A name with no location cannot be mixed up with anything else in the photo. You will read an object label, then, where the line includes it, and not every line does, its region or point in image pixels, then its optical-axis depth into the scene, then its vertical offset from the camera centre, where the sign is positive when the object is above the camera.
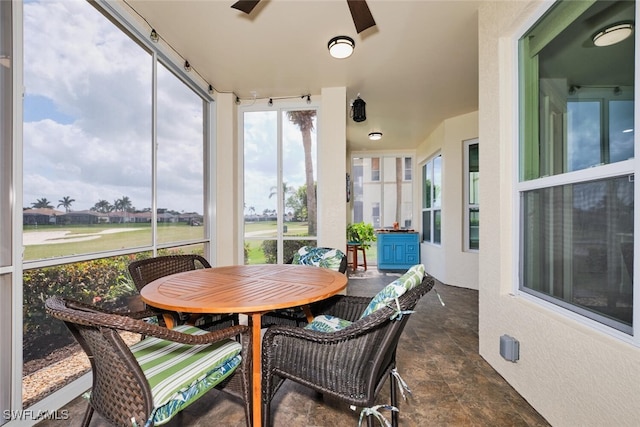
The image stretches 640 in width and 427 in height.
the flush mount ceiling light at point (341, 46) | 2.49 +1.50
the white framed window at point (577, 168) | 1.22 +0.22
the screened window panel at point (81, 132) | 1.62 +0.57
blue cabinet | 5.99 -0.80
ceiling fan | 1.79 +1.35
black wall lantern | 3.41 +1.27
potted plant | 5.95 -0.47
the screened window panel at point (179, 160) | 2.72 +0.58
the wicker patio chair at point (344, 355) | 1.11 -0.62
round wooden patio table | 1.25 -0.41
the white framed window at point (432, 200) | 5.29 +0.25
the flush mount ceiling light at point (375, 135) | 5.14 +1.44
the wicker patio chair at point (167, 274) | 1.78 -0.45
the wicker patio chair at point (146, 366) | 0.96 -0.64
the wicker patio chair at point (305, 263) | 2.01 -0.42
